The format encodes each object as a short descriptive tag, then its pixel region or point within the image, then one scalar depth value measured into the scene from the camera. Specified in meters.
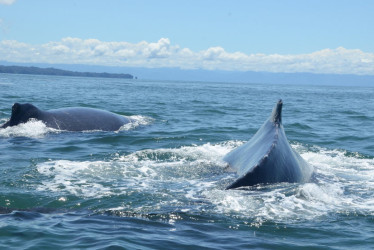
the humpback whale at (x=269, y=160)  7.62
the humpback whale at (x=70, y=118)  14.73
